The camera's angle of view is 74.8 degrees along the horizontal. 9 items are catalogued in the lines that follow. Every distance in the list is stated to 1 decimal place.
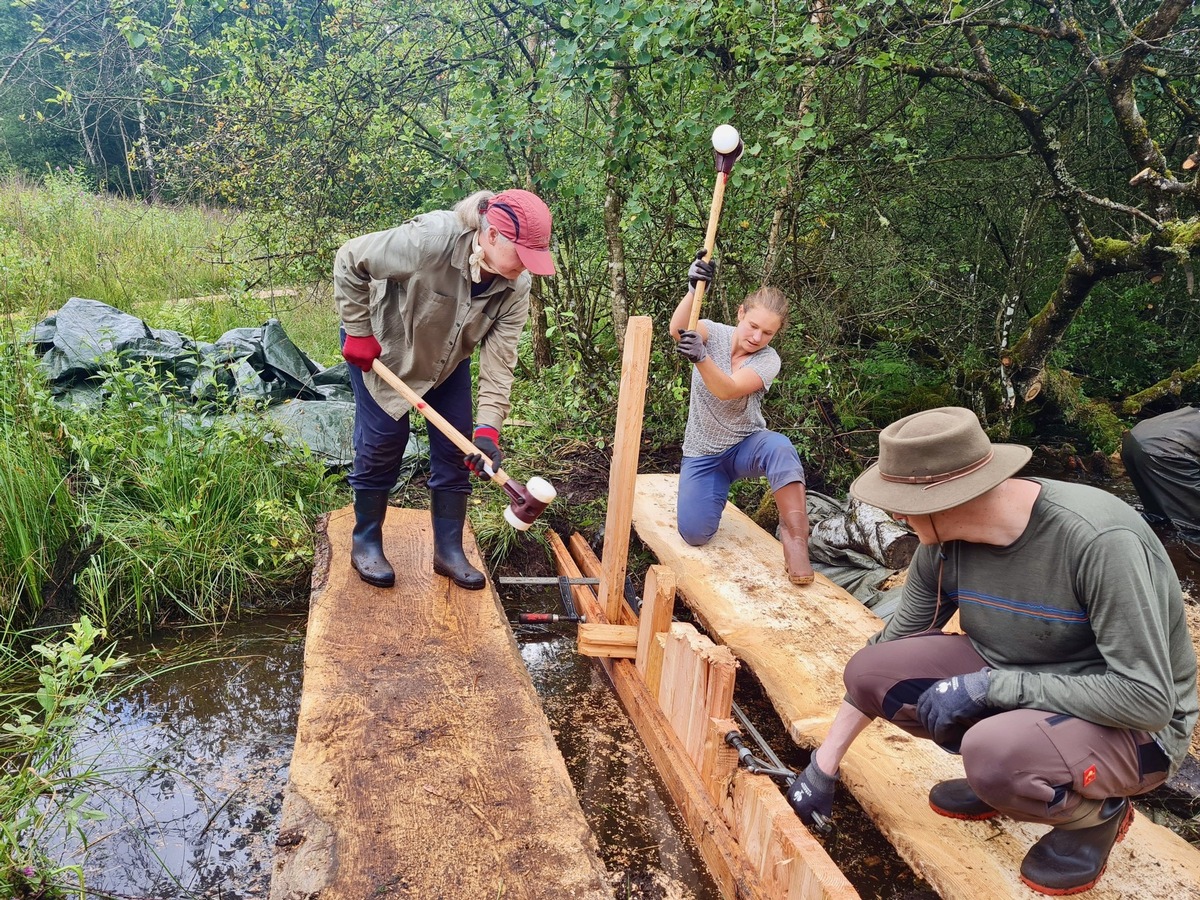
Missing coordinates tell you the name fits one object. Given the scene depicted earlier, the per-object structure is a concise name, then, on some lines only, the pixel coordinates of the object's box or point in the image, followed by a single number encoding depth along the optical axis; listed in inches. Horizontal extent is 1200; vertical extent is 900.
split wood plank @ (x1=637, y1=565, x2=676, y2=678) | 116.5
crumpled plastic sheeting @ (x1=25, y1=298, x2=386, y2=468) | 181.3
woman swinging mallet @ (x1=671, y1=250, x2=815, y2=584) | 151.0
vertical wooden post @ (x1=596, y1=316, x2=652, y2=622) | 130.1
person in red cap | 116.8
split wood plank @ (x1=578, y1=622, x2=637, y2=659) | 131.0
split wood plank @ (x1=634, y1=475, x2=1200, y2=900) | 81.4
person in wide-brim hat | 71.2
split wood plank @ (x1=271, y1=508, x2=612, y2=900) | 77.3
